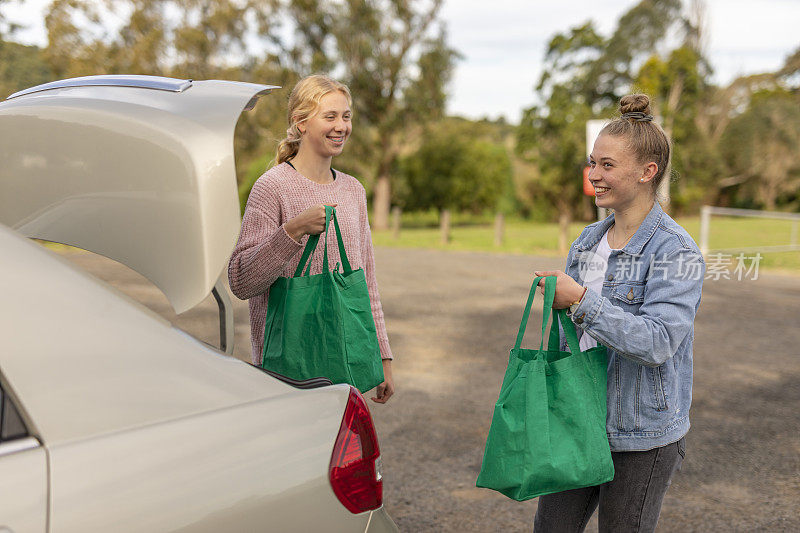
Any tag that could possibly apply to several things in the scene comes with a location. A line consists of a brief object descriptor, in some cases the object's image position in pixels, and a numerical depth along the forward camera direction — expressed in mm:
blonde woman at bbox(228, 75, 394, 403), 2398
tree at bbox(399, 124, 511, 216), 40812
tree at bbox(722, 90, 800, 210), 50750
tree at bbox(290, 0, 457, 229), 31891
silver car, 1344
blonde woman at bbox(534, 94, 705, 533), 2004
